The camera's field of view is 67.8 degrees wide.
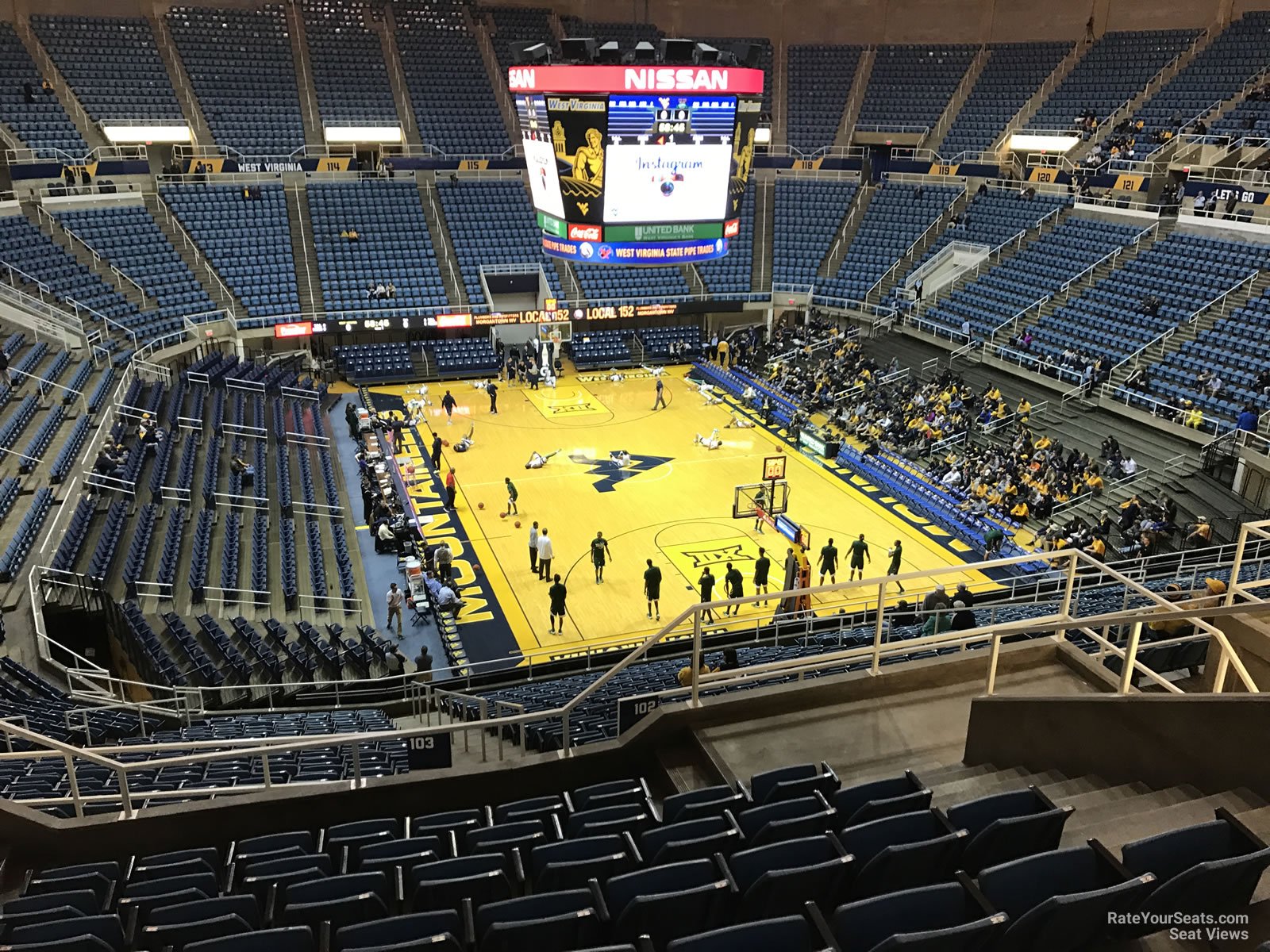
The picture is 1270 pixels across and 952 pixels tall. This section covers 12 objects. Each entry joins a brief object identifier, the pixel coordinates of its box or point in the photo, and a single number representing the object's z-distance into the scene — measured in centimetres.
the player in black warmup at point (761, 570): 1830
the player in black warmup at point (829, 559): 1936
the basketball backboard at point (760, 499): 2308
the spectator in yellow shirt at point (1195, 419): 2338
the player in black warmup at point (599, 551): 1956
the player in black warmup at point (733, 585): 1795
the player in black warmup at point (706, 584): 1731
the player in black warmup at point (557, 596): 1770
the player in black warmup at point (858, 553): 1923
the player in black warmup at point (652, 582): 1800
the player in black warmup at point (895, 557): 1856
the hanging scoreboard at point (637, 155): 1762
